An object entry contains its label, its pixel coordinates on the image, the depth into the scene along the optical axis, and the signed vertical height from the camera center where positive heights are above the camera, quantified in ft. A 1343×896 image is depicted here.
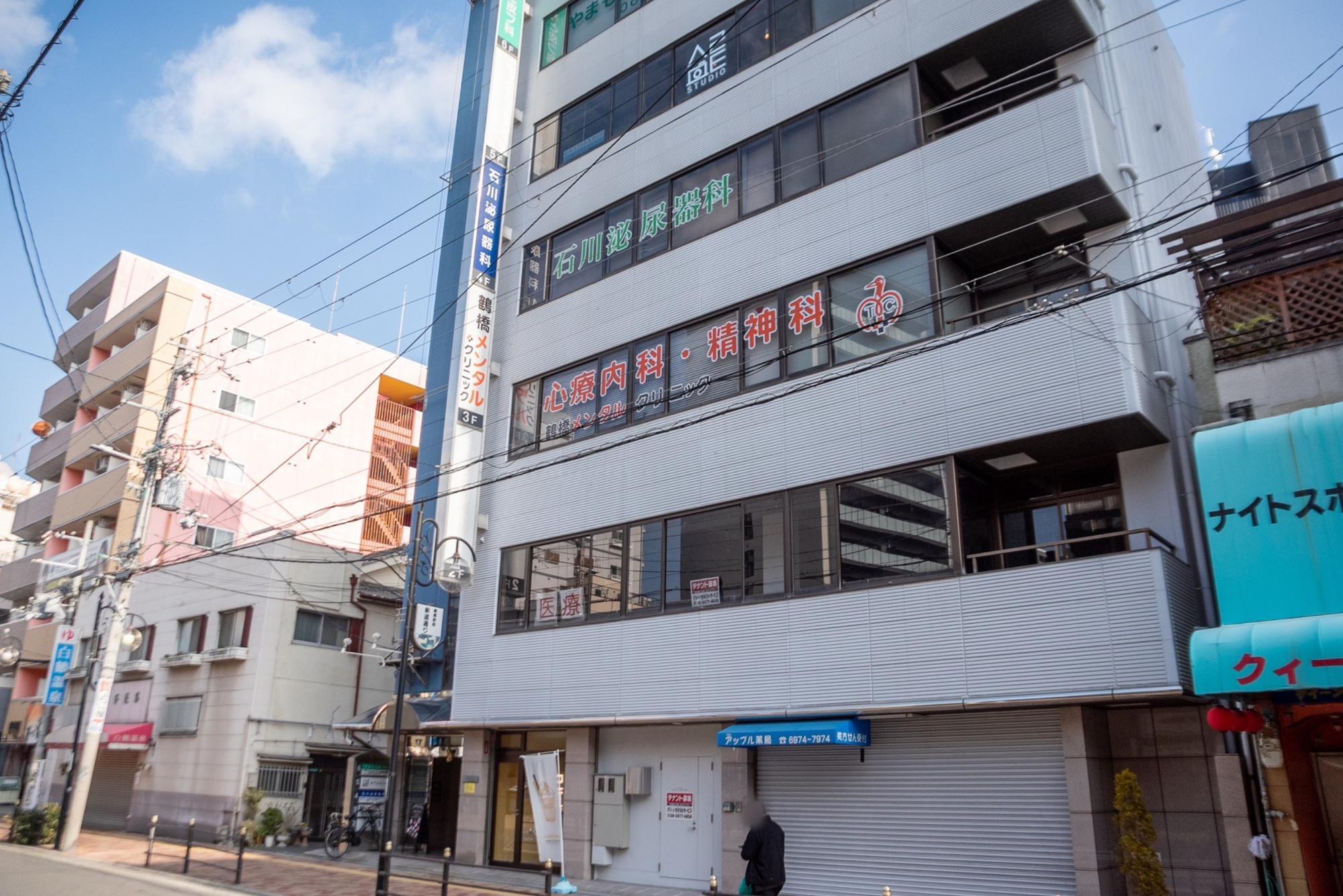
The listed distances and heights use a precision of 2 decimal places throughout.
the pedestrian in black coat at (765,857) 37.14 -2.97
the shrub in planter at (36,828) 78.58 -4.91
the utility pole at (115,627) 74.59 +11.14
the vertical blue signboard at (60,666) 96.89 +10.19
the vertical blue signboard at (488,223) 74.18 +41.73
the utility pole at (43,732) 92.94 +3.82
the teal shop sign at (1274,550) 33.45 +8.72
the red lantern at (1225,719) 36.47 +2.50
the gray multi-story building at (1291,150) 67.97 +44.72
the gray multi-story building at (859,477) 43.11 +16.10
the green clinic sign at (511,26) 80.53 +61.56
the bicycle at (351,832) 72.95 -4.70
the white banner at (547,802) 55.52 -1.52
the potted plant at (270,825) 81.87 -4.52
